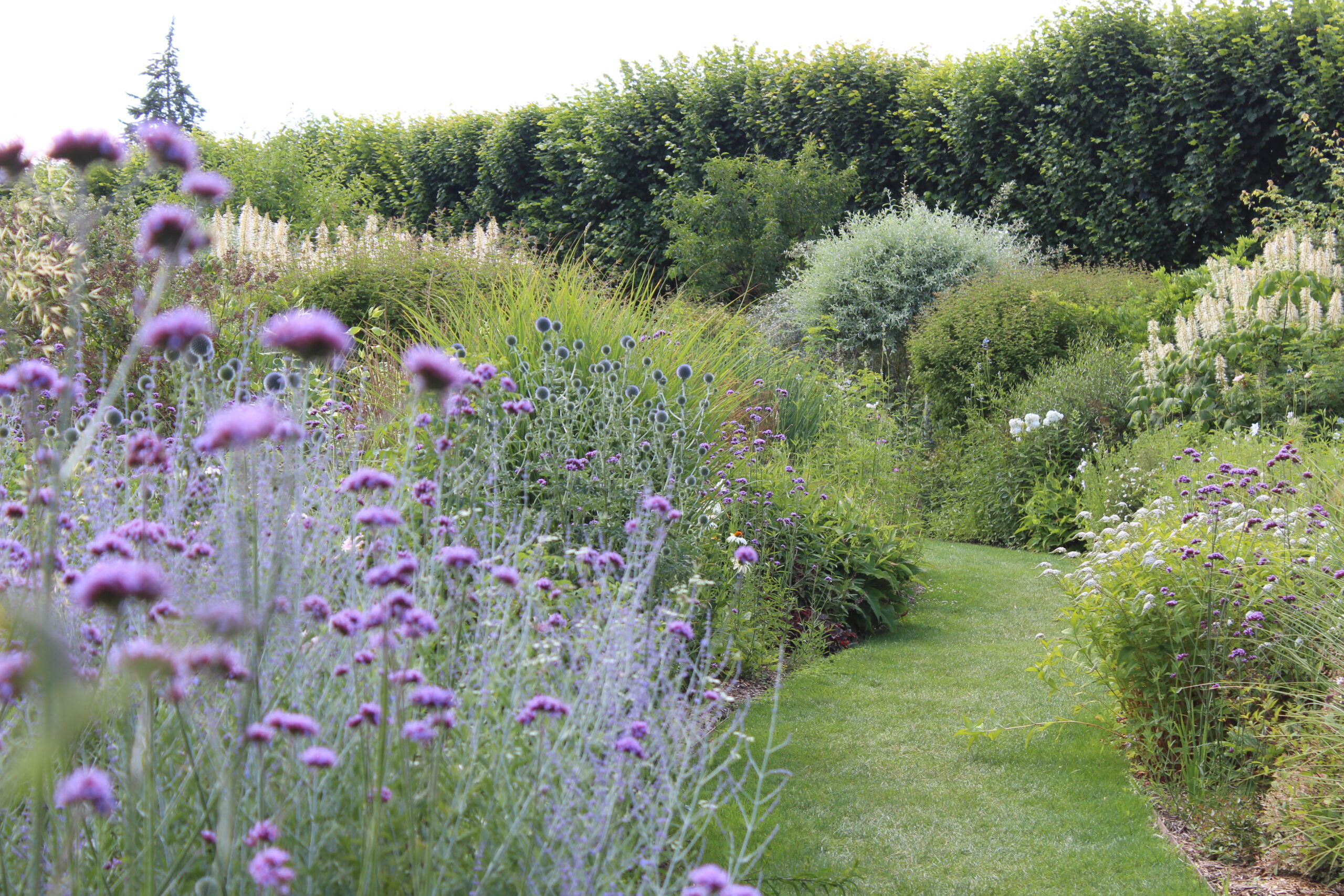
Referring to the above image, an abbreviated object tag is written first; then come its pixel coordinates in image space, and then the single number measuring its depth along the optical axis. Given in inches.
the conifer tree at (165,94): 1363.2
